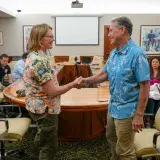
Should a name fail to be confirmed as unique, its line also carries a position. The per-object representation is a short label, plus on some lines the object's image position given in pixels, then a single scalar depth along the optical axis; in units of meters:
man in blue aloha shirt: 1.28
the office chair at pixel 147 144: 1.45
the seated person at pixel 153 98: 2.29
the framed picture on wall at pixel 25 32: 6.63
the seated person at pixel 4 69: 3.91
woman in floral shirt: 1.41
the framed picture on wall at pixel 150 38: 6.53
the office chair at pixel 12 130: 1.70
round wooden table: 2.11
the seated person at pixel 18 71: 3.79
